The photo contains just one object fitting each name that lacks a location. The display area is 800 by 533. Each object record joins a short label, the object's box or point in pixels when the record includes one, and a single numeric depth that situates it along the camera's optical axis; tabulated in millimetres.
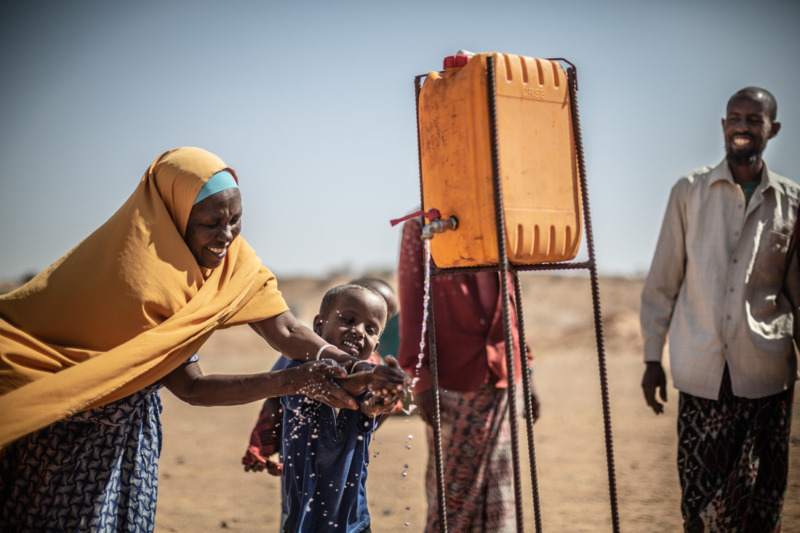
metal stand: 2566
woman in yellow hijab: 2518
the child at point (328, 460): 3055
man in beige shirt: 3832
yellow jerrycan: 2645
